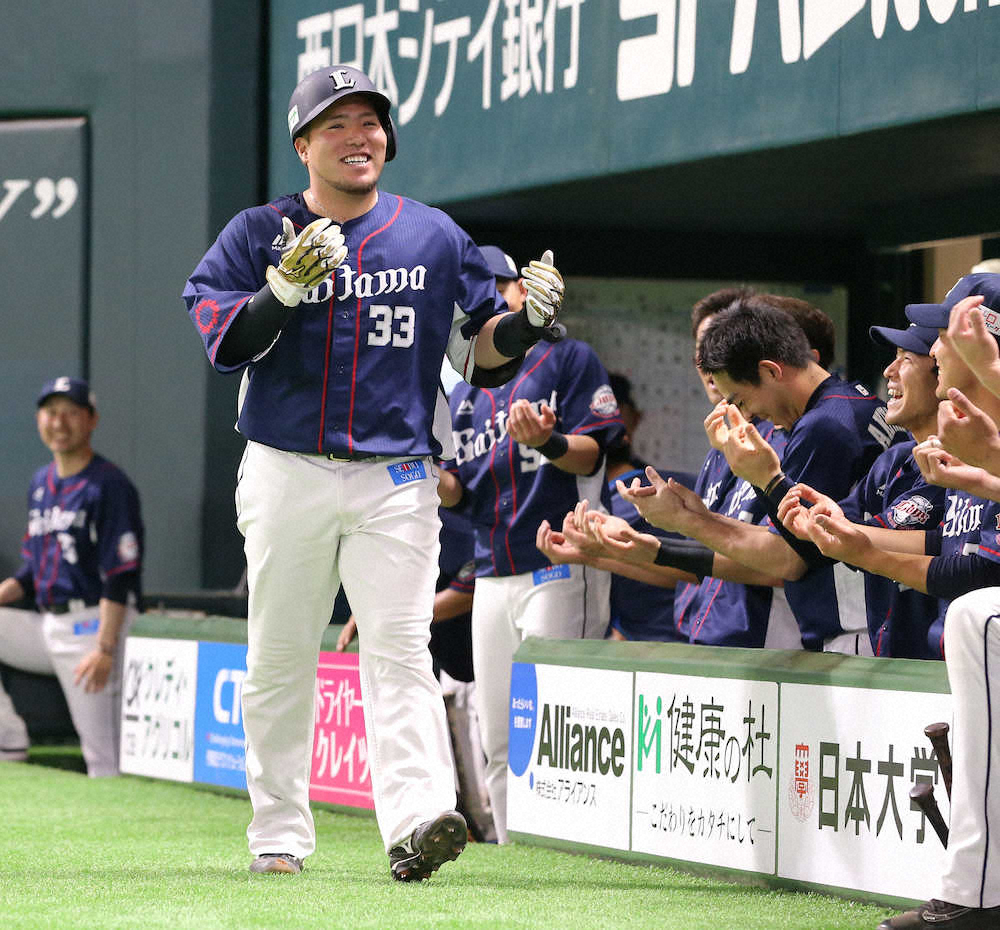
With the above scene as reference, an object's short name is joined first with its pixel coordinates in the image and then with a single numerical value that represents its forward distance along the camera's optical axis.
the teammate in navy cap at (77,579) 17.39
